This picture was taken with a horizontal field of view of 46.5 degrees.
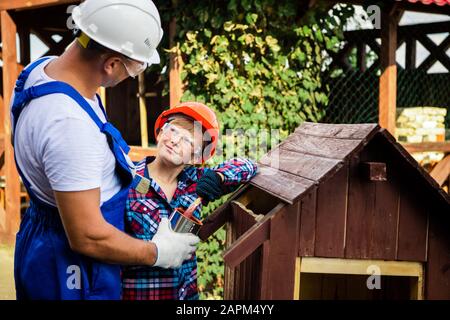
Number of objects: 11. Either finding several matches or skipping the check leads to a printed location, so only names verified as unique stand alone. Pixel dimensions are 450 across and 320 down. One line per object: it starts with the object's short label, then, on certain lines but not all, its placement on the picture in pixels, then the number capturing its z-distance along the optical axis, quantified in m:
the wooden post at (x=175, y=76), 5.37
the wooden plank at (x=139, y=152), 5.68
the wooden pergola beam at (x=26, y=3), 6.32
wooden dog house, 2.15
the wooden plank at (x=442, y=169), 6.48
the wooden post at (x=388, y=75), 5.78
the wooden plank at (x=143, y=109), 6.16
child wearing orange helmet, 2.28
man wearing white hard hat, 1.64
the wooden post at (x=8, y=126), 7.09
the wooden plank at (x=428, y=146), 6.03
